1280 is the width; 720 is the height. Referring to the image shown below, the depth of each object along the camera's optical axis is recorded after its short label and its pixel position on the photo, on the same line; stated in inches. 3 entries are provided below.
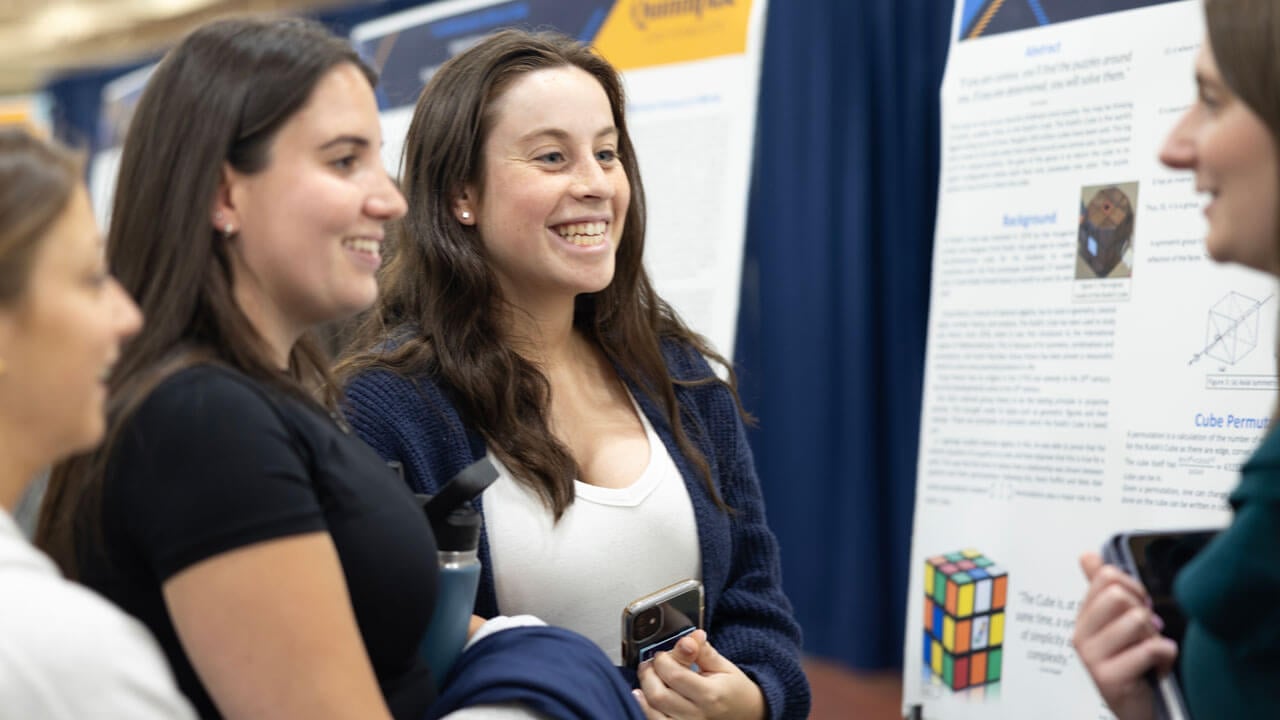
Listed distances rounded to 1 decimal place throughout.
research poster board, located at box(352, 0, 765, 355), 102.7
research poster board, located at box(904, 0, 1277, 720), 73.3
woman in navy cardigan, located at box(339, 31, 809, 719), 60.7
